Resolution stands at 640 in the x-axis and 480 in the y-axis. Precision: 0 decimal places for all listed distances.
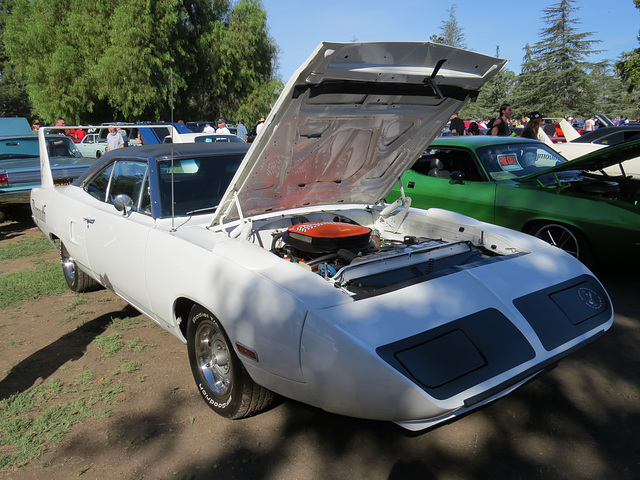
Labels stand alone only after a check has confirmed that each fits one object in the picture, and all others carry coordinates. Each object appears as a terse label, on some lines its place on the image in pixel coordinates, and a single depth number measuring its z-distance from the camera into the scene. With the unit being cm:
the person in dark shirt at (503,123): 874
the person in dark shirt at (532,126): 809
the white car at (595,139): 948
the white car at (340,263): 205
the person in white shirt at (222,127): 1547
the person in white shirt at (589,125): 2138
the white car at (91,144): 1689
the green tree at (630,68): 1789
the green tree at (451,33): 5909
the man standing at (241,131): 1784
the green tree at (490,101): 4381
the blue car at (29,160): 781
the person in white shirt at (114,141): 1104
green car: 451
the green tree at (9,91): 4080
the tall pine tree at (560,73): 4253
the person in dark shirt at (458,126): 1155
